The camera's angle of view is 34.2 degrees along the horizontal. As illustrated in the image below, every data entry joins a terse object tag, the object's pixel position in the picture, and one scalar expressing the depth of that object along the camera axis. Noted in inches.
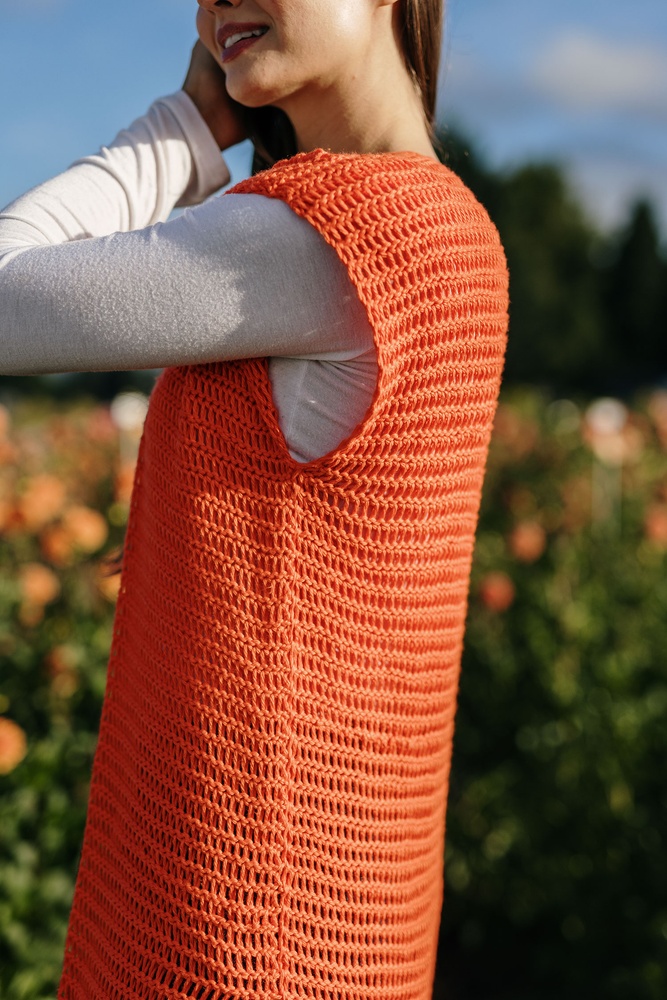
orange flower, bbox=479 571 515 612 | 137.1
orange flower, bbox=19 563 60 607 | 105.7
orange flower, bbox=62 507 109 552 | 113.3
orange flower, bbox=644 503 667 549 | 150.3
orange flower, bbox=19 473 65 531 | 111.1
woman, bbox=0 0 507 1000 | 35.5
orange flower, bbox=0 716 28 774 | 84.4
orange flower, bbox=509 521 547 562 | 147.2
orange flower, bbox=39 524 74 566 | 113.3
